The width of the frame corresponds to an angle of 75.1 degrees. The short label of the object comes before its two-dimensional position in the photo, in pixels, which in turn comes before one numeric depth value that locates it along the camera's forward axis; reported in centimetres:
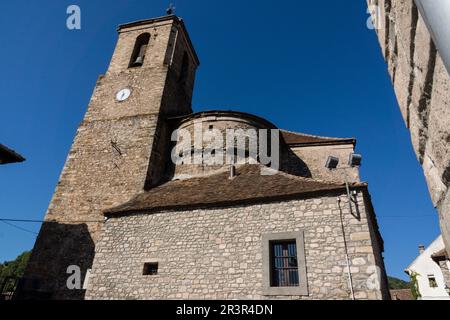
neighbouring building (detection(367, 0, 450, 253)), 99
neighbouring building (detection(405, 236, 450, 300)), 2325
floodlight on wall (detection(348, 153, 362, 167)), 728
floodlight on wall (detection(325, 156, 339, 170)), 742
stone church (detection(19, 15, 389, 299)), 676
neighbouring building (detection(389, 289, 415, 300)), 2316
